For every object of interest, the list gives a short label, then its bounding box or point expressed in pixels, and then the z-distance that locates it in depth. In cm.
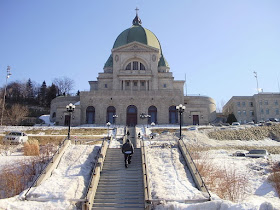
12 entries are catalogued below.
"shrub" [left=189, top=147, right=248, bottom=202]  1448
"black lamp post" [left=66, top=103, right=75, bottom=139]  2349
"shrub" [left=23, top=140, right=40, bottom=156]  2014
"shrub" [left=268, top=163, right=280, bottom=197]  1663
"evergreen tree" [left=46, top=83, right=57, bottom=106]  7750
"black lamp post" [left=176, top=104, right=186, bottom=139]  2461
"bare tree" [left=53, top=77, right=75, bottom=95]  8731
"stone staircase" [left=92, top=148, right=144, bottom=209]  1248
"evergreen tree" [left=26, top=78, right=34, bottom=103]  7860
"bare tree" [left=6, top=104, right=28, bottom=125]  4891
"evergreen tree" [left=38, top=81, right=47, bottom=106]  7800
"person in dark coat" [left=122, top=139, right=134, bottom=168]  1606
